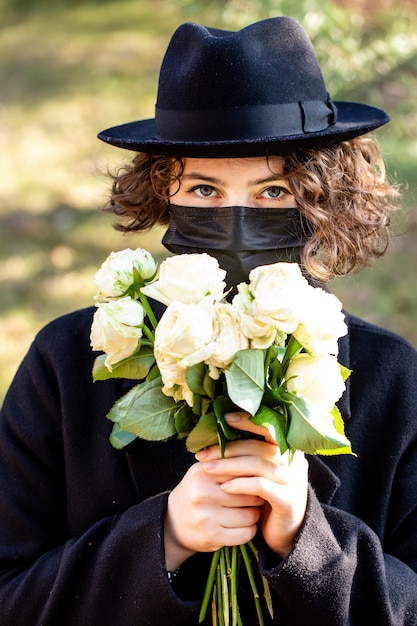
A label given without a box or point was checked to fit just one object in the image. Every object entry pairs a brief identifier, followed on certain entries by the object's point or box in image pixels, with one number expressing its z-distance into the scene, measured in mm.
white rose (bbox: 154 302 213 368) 1048
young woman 1174
